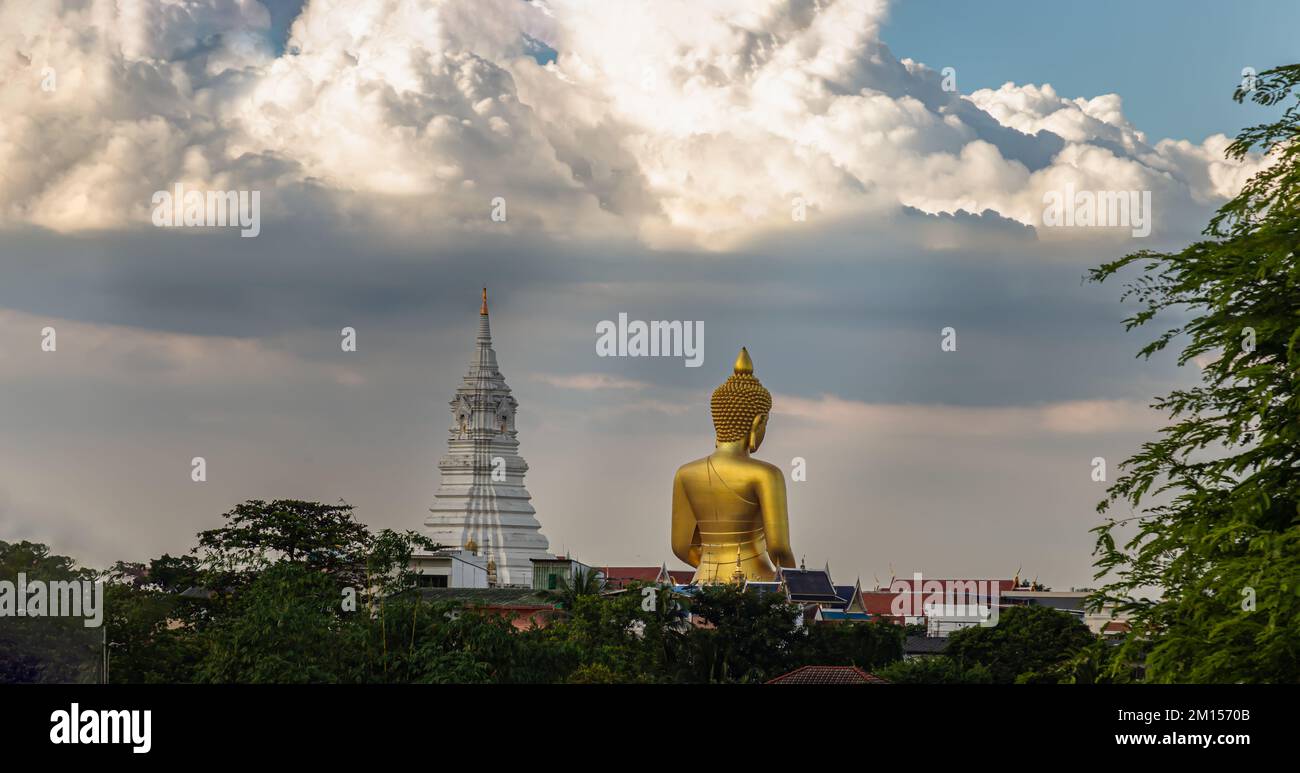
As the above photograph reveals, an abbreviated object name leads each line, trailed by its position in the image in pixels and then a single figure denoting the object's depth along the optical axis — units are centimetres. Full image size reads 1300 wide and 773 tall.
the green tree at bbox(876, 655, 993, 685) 5169
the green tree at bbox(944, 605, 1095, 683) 6112
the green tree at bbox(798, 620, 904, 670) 5616
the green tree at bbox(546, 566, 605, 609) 6069
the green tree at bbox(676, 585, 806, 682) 5178
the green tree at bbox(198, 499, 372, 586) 5975
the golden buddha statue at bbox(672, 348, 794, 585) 6725
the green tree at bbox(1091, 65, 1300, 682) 1739
